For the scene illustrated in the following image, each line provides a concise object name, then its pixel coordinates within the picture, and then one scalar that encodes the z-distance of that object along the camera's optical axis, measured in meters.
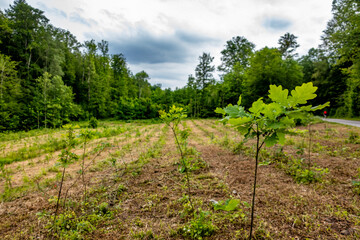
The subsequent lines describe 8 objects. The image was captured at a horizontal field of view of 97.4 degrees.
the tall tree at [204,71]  30.53
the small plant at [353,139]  5.40
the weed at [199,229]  1.79
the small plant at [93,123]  17.30
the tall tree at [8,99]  14.45
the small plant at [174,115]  2.31
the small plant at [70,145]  2.05
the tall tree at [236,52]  29.75
